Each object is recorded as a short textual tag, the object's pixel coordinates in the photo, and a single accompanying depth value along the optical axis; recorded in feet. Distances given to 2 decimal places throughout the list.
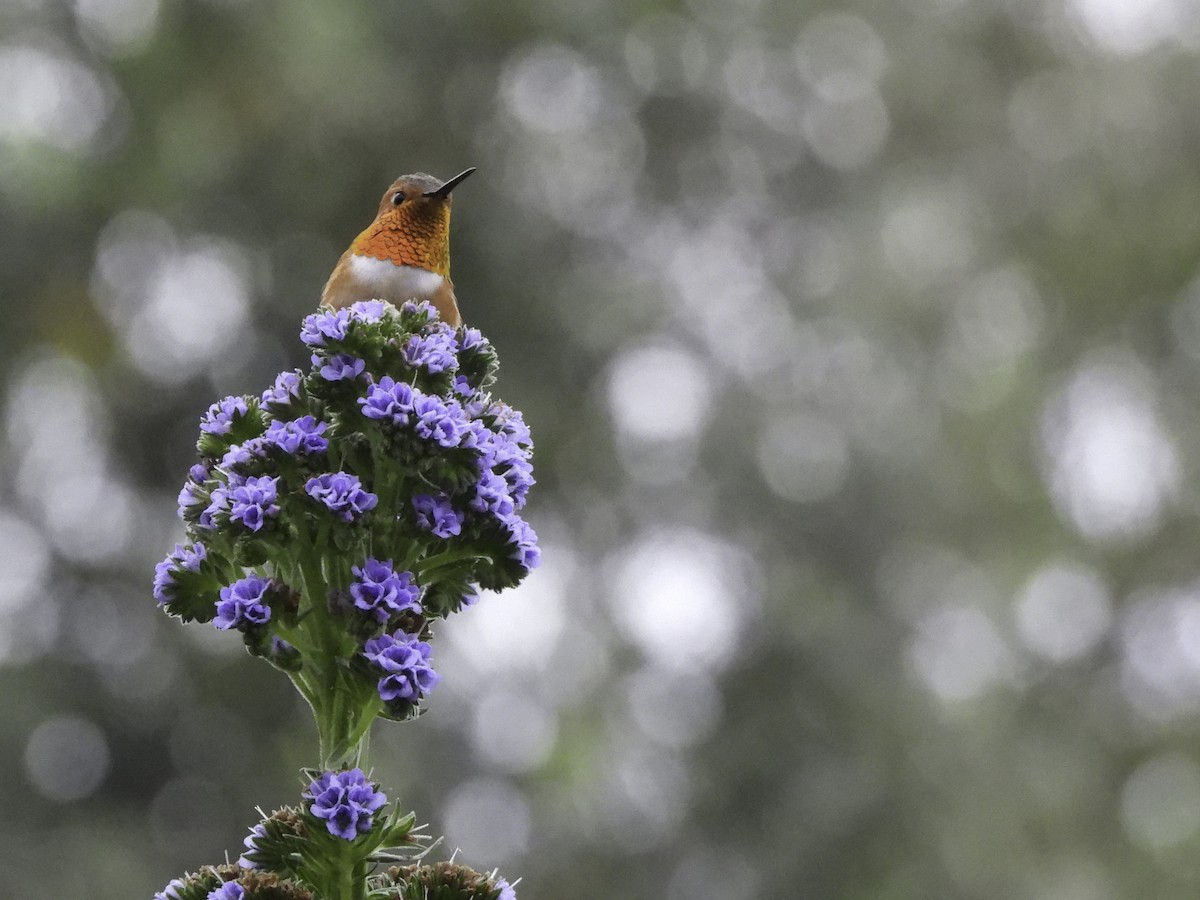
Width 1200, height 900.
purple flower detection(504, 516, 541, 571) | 25.79
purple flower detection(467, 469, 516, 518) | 25.13
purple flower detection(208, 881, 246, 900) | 22.88
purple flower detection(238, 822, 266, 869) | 24.12
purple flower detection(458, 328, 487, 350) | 27.09
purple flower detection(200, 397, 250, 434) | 26.48
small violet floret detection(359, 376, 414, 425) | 24.61
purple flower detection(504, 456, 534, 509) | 26.16
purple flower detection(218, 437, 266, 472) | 24.72
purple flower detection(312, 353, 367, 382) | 25.36
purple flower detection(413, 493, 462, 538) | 24.80
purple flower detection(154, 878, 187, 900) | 23.63
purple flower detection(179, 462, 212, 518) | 26.04
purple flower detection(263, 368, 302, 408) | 26.11
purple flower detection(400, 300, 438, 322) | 26.81
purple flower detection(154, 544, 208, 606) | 25.58
